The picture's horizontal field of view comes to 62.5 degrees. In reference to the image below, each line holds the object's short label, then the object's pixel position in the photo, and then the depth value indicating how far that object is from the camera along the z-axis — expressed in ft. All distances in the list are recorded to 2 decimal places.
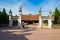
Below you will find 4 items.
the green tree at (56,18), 48.55
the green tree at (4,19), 47.27
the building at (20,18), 40.40
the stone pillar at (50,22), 41.23
